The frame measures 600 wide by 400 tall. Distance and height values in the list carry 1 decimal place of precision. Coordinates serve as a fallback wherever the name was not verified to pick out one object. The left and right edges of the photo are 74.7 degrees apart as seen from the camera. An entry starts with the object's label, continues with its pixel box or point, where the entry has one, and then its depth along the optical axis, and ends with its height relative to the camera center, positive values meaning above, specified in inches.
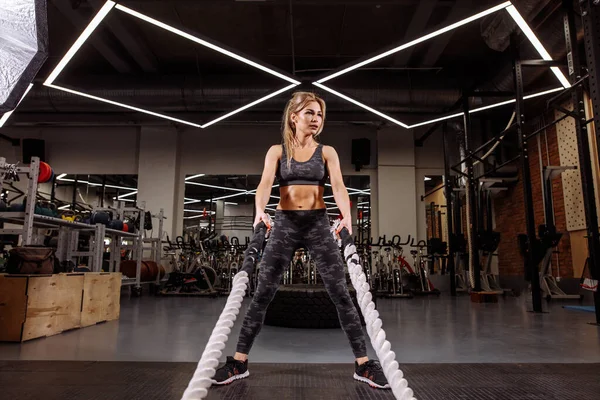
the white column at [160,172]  384.2 +79.3
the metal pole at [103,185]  441.3 +76.7
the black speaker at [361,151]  391.2 +101.0
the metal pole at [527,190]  202.7 +33.2
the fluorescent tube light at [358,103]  242.8 +98.0
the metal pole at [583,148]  161.3 +44.1
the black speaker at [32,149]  389.1 +102.4
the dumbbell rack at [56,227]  154.9 +13.6
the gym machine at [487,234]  307.9 +15.1
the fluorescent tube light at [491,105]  253.4 +102.5
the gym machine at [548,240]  253.0 +8.7
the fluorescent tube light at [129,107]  243.1 +99.0
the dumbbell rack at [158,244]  328.2 +7.8
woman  80.0 +4.3
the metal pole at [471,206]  270.7 +33.1
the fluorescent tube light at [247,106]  251.4 +101.7
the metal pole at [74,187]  420.3 +72.9
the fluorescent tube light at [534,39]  163.2 +98.4
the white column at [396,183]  384.5 +69.1
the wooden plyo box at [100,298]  157.0 -18.9
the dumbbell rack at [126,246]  276.0 +5.2
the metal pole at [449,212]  320.2 +35.0
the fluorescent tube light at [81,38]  163.7 +99.9
